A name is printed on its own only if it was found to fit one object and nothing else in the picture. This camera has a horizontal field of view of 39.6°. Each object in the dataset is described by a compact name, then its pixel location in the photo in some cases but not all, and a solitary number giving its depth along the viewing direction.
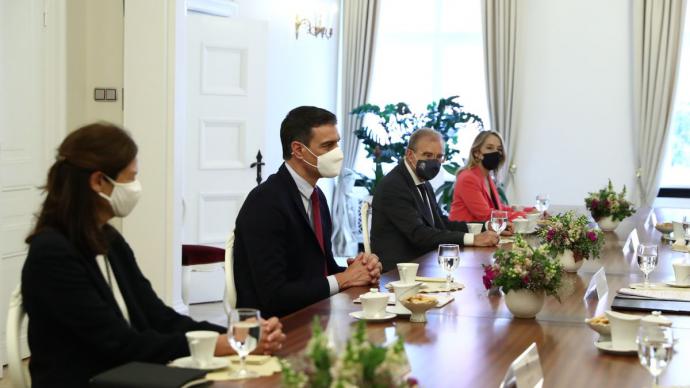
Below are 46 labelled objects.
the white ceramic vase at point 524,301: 2.81
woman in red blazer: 5.87
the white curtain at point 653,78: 8.47
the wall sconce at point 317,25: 8.64
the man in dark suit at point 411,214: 4.72
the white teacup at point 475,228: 4.81
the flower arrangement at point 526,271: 2.81
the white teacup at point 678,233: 4.77
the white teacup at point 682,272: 3.39
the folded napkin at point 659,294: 3.16
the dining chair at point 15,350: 2.21
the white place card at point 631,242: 4.60
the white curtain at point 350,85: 9.45
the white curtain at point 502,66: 8.95
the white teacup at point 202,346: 2.16
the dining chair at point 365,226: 4.27
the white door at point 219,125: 7.29
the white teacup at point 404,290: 2.78
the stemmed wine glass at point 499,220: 4.57
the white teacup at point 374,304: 2.76
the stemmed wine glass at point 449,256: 3.27
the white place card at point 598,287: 3.27
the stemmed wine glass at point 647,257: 3.35
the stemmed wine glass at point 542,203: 5.98
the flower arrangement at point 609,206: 5.46
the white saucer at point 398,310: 2.82
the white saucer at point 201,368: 2.15
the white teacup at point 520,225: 4.98
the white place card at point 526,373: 1.91
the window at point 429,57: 9.47
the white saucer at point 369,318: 2.74
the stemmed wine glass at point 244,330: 2.01
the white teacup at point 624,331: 2.41
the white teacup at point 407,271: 3.28
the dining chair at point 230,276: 3.23
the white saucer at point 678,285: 3.38
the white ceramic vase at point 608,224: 5.50
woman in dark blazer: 2.25
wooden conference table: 2.14
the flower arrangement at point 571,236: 3.71
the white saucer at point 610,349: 2.37
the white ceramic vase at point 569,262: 3.76
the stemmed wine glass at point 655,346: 1.81
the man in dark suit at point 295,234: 3.25
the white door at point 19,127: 5.00
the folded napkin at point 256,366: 2.09
